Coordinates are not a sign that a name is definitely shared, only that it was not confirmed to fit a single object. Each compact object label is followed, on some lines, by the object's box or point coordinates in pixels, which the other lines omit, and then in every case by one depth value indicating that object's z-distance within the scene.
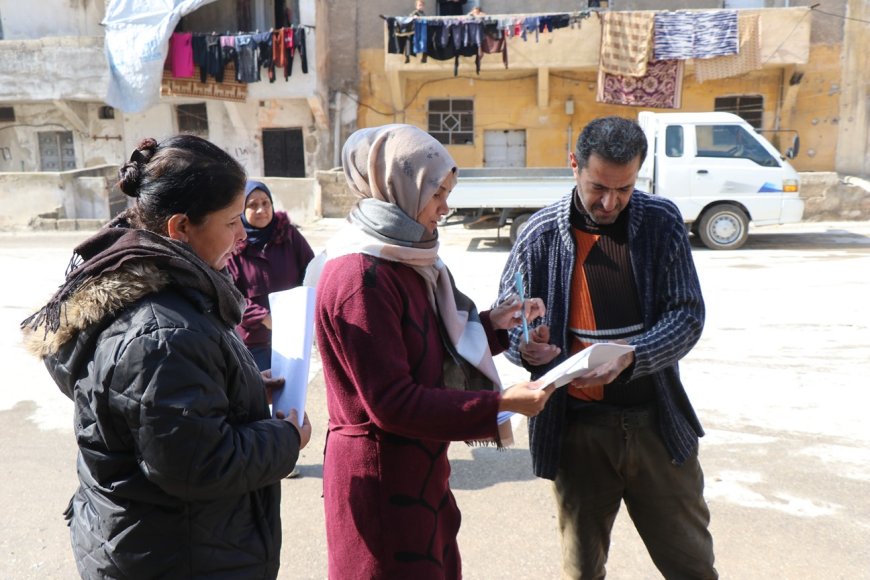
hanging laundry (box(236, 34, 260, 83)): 17.56
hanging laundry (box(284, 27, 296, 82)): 17.41
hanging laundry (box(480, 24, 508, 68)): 16.52
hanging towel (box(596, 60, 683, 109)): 16.72
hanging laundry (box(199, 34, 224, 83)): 17.70
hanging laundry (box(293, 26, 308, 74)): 17.38
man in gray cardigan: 2.29
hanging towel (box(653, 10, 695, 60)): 16.05
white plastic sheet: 17.66
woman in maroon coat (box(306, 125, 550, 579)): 1.72
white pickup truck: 11.70
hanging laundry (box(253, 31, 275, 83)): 17.52
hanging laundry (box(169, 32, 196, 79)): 17.73
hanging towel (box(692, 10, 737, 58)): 15.96
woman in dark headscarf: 3.84
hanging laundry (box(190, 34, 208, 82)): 17.77
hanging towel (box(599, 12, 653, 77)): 16.12
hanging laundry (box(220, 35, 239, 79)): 17.66
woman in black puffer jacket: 1.48
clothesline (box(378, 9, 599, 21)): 16.34
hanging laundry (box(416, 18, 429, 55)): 16.42
